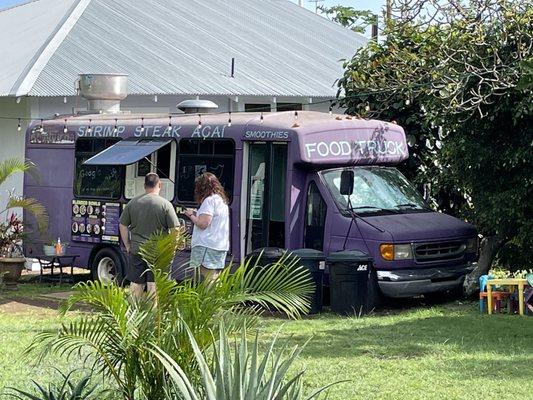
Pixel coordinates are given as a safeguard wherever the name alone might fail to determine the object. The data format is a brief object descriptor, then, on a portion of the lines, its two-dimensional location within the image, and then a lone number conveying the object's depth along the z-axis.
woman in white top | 12.86
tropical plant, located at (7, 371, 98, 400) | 7.03
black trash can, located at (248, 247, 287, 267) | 13.83
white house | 21.50
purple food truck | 14.02
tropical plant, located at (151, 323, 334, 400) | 5.89
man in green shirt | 12.46
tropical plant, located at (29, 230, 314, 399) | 6.71
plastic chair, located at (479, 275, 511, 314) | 13.67
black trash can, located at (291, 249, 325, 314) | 13.74
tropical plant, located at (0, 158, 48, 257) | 16.92
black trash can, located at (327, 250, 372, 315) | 13.59
